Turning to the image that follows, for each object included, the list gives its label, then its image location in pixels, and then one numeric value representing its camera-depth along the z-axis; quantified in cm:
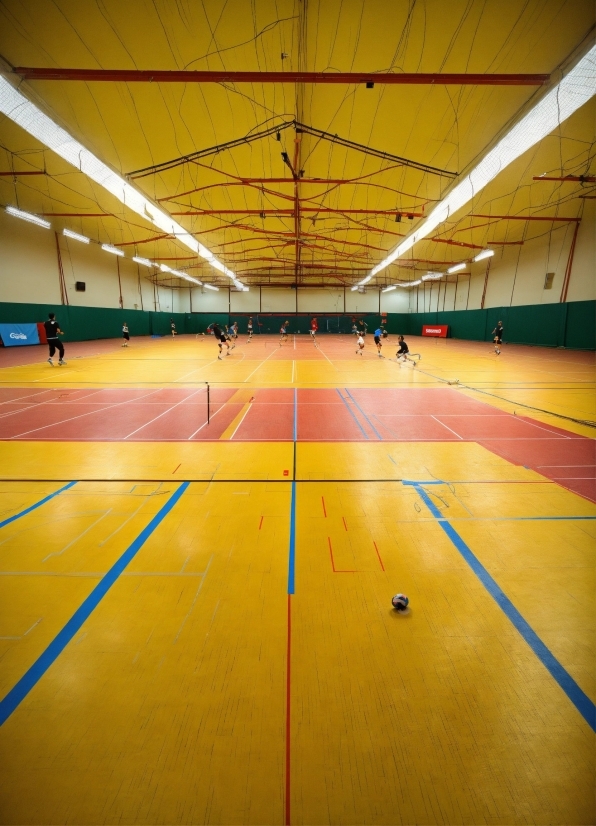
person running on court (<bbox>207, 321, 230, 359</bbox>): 1686
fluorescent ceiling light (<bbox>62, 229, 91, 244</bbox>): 1877
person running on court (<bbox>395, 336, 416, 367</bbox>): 1504
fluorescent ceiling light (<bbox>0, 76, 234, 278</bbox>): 981
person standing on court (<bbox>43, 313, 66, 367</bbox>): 1328
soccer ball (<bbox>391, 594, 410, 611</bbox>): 276
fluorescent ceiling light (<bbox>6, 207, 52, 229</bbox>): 1565
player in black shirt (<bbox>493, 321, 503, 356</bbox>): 1923
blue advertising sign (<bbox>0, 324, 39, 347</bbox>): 2150
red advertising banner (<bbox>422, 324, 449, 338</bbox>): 3920
